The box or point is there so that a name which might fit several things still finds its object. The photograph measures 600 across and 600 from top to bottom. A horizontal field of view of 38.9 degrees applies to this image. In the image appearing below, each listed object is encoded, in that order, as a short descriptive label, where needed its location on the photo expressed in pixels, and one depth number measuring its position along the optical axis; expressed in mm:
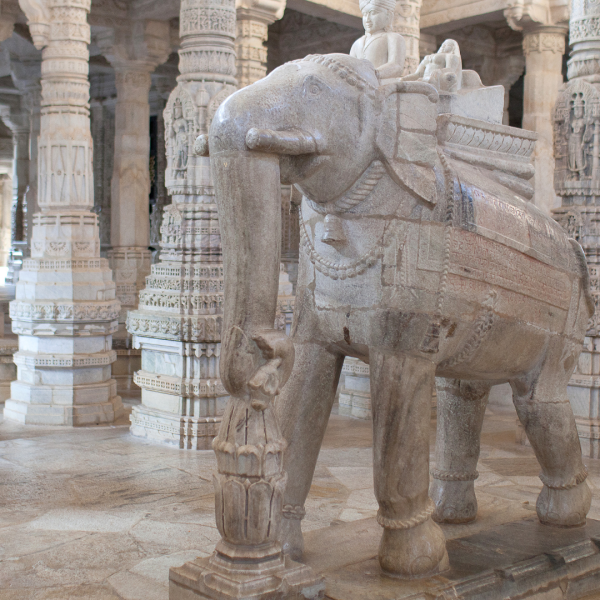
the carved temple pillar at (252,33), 8820
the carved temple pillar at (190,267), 6129
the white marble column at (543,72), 10383
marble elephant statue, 2367
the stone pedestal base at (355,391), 7492
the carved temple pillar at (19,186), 14547
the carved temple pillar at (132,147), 10953
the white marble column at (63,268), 6969
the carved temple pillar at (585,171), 6035
